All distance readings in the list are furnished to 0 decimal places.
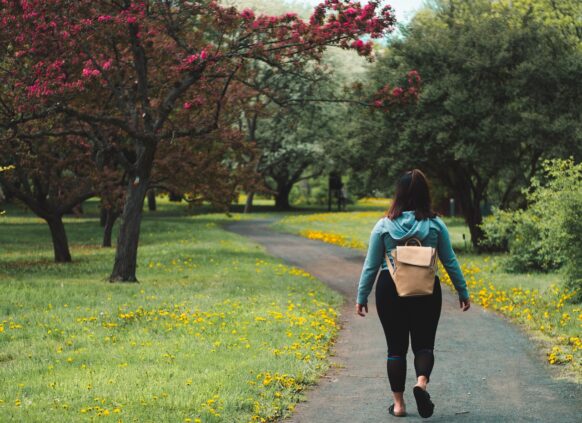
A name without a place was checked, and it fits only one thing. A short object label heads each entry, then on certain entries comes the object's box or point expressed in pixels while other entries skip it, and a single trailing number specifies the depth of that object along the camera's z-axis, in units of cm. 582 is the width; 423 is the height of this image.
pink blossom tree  1559
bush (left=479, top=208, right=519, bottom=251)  1911
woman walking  670
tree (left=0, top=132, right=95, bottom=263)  2256
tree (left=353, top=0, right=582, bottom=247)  2317
